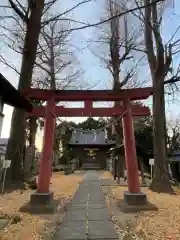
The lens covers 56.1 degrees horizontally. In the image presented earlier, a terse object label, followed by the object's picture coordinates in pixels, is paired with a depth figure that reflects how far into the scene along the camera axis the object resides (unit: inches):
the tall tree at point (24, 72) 279.5
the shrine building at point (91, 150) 965.7
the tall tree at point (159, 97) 287.5
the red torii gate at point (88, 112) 205.1
